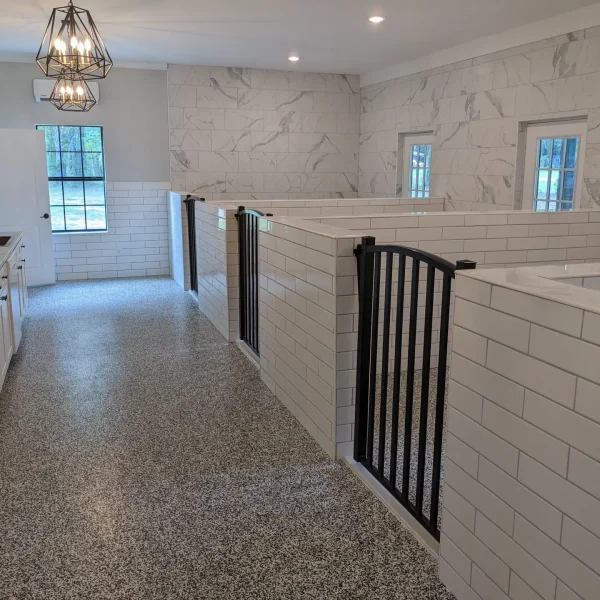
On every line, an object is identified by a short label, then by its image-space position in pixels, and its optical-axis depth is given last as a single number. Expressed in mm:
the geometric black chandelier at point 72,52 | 3307
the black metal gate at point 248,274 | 4629
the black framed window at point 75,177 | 8094
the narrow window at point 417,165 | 7812
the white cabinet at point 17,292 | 4938
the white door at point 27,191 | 7547
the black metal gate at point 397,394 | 2305
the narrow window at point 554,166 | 5594
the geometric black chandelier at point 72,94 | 4895
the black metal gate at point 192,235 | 6862
